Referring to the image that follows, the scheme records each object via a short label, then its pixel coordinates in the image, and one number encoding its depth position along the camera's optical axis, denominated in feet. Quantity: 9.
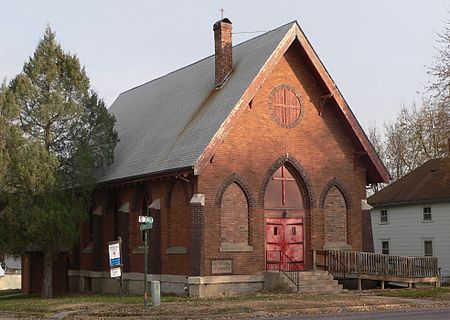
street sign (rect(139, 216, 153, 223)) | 80.74
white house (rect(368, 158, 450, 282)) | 141.69
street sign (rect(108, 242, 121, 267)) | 78.28
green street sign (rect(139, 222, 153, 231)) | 80.78
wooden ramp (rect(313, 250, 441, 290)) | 101.96
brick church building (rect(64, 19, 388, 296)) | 95.14
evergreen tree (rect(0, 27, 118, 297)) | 97.35
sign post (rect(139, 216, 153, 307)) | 80.77
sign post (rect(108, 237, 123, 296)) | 78.18
